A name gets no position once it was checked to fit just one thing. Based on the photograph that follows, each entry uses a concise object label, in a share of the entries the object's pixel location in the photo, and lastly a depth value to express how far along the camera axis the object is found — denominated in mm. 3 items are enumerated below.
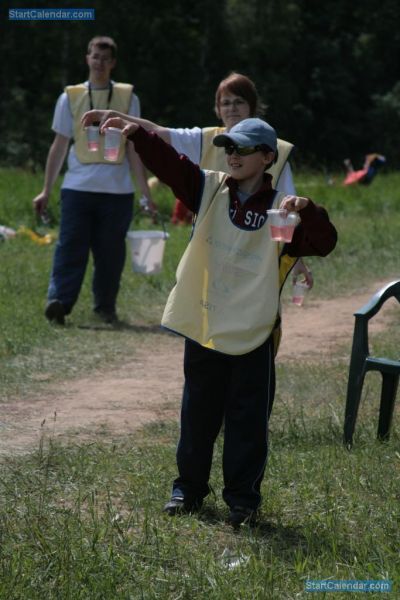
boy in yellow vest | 8536
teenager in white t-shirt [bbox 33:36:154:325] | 16383
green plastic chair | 10814
